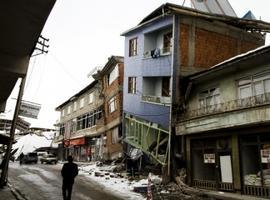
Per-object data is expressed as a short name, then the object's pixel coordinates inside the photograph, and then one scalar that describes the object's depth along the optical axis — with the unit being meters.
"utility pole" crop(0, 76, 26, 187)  18.83
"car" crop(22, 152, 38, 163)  47.56
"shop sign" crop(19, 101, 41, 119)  20.56
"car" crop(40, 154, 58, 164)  46.78
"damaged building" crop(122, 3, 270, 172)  22.89
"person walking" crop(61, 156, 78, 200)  13.47
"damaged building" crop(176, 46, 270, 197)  15.95
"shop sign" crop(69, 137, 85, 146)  45.25
